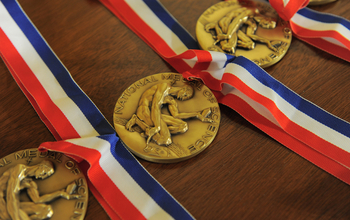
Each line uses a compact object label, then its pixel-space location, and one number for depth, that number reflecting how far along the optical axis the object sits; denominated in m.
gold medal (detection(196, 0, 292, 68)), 0.60
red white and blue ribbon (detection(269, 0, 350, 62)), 0.61
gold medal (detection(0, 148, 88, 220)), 0.54
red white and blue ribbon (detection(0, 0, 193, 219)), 0.55
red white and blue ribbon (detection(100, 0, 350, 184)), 0.56
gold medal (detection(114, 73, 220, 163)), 0.56
